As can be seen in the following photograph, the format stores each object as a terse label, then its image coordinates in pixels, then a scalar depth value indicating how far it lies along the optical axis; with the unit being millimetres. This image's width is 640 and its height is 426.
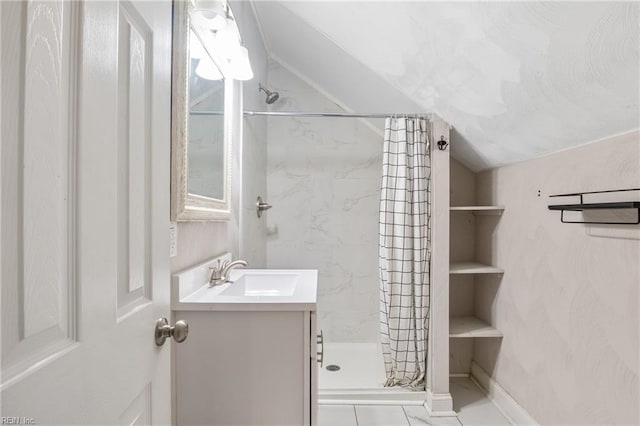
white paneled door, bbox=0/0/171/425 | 360
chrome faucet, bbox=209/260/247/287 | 1419
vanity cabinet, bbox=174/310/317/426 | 1070
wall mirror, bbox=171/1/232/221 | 1175
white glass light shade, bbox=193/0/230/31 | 1264
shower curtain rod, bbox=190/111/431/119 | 2061
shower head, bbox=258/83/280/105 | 2672
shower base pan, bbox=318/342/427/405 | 2105
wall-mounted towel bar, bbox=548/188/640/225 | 1091
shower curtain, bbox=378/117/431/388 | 2057
